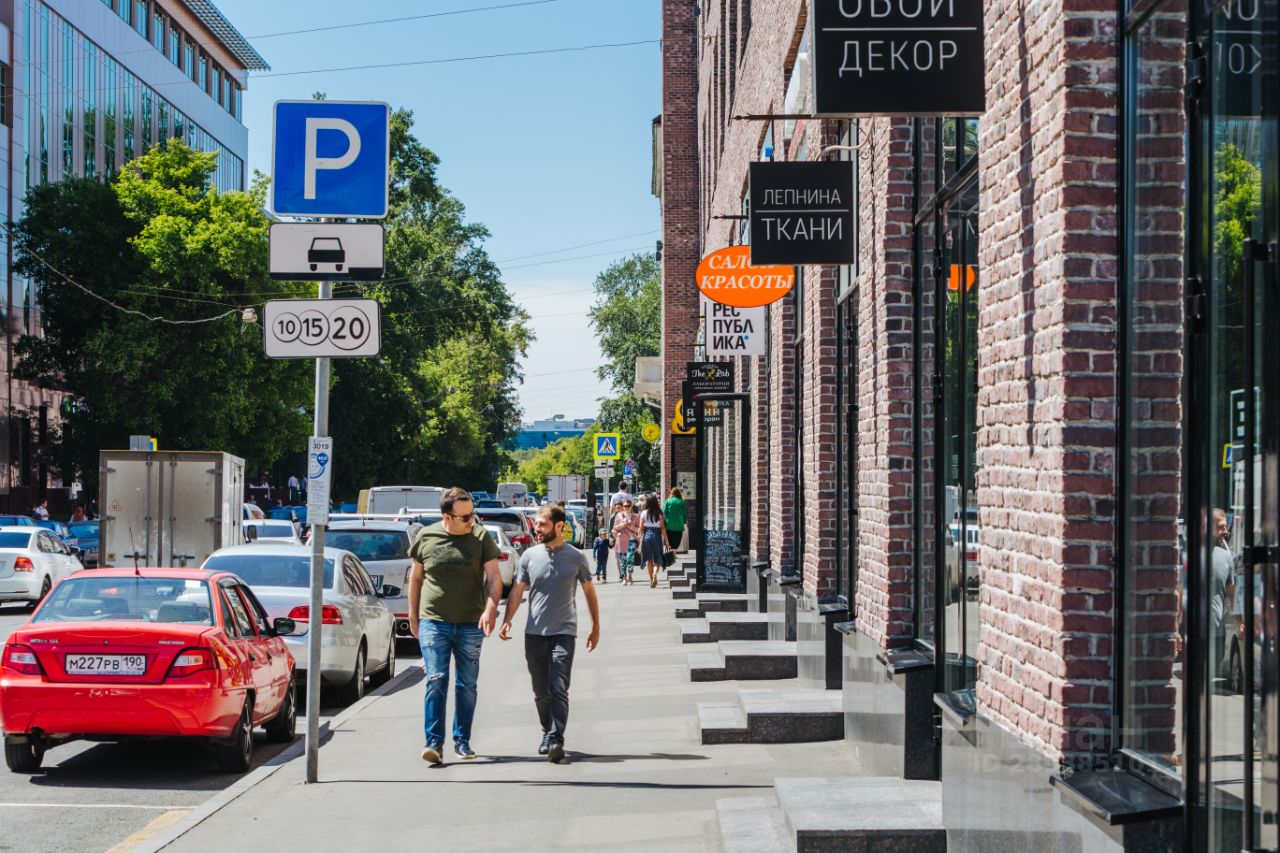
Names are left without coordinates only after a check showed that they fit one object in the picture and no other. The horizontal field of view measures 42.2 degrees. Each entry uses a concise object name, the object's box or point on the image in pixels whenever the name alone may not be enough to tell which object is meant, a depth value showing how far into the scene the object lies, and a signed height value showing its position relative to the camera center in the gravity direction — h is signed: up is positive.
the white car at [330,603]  14.54 -1.22
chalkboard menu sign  21.58 -1.20
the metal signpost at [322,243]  9.98 +1.37
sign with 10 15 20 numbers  9.99 +0.85
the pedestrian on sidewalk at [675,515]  33.88 -0.93
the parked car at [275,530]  32.06 -1.24
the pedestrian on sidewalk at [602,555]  37.94 -1.97
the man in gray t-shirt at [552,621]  10.90 -1.00
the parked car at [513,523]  36.91 -1.23
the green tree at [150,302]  48.31 +4.86
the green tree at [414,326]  59.62 +5.49
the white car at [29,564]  27.19 -1.64
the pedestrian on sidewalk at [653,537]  33.75 -1.40
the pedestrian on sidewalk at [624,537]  37.09 -1.51
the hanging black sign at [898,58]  6.57 +1.65
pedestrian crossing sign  45.55 +0.66
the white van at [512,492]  82.81 -1.15
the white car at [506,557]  30.62 -1.66
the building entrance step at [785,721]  11.04 -1.67
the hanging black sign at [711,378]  24.56 +1.38
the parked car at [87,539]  39.56 -1.76
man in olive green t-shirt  10.73 -0.90
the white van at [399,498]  39.28 -0.70
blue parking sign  10.19 +1.91
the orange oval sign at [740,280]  16.28 +1.89
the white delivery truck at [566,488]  81.39 -0.95
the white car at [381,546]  20.89 -0.99
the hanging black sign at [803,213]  10.97 +1.73
